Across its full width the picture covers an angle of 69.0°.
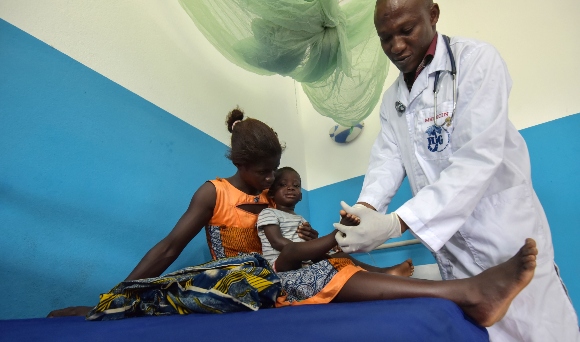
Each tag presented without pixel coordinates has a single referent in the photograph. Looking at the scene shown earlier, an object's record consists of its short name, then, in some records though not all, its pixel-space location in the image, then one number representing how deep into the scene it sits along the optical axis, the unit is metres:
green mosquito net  1.61
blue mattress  0.53
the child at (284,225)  1.35
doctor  0.97
